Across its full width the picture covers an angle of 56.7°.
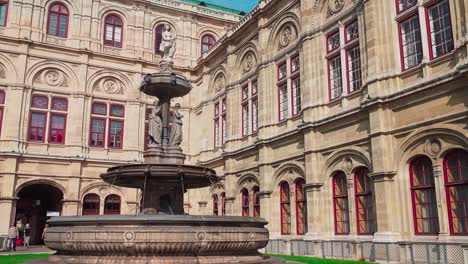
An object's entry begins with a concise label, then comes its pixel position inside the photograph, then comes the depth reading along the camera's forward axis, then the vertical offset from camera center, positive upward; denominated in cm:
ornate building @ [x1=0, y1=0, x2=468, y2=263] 1263 +465
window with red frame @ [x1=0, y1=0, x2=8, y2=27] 2533 +1206
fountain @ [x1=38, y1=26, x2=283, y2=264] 720 -30
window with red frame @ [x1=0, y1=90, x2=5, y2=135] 2406 +653
